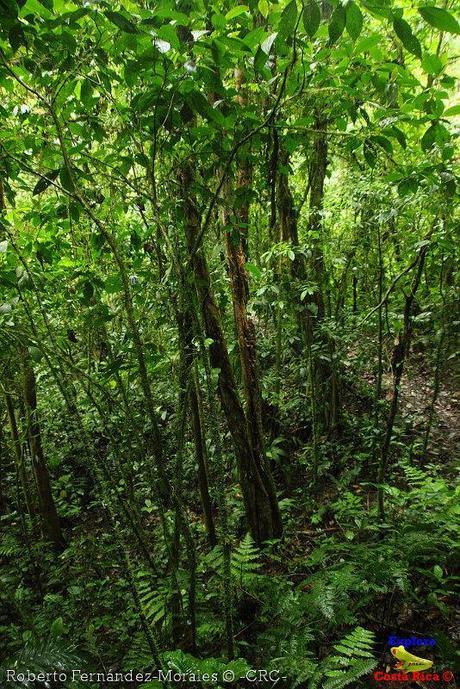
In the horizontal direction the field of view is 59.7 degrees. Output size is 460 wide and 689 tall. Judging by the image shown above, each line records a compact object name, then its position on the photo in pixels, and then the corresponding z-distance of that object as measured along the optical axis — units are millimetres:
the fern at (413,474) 3667
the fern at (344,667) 1810
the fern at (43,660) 1677
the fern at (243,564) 2676
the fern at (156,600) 2375
